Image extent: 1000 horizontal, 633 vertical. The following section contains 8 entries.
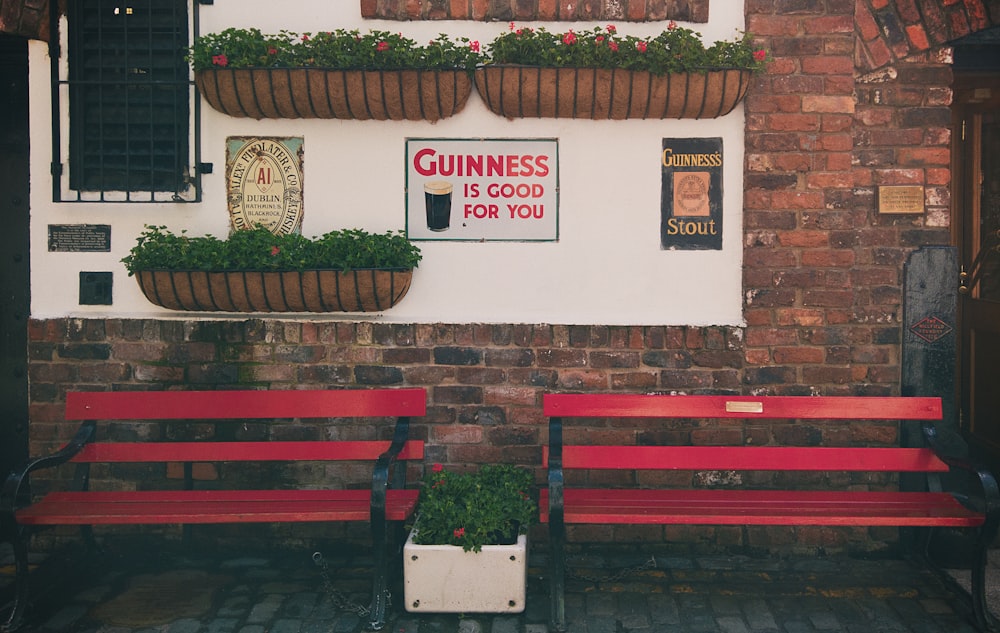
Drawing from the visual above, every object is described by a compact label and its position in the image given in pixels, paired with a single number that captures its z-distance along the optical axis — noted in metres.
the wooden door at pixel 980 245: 5.40
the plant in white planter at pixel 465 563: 3.67
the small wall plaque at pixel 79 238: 4.46
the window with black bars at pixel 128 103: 4.42
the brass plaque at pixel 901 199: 4.30
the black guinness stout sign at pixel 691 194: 4.38
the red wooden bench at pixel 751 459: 3.86
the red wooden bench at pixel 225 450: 3.88
